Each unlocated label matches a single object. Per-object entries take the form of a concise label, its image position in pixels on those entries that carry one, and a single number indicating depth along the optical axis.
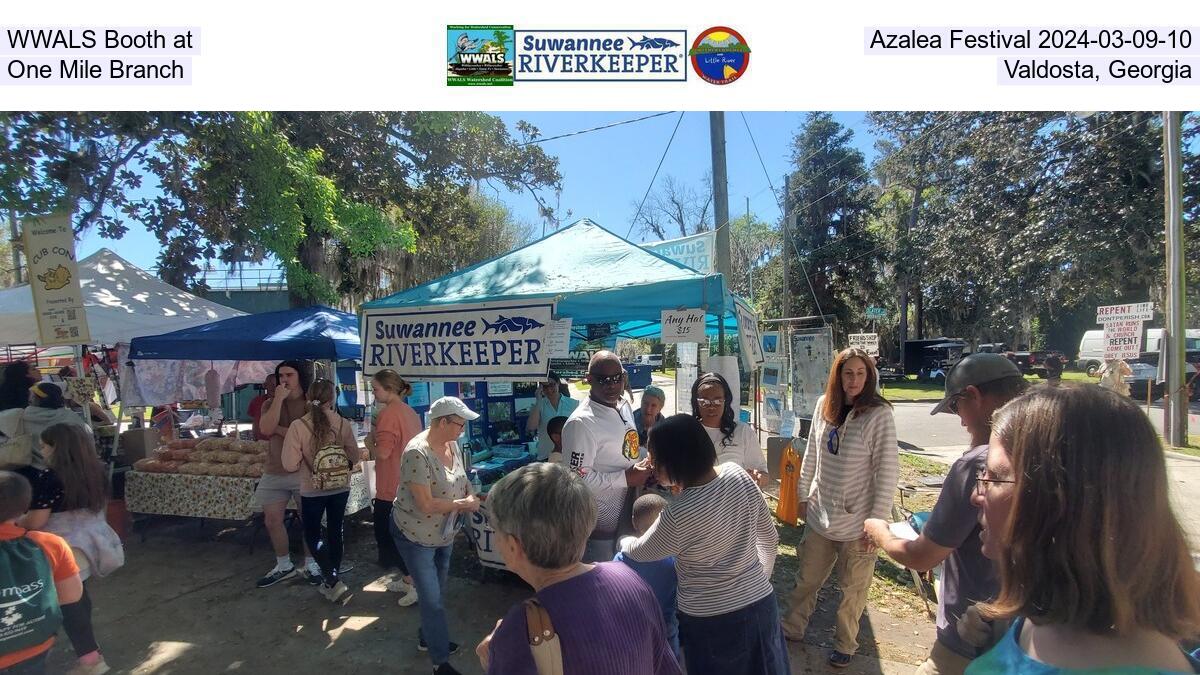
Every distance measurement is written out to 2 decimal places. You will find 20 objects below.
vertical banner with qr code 5.27
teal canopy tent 4.32
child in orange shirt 2.42
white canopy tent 7.32
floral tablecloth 5.65
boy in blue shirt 2.76
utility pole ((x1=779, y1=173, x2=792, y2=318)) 18.92
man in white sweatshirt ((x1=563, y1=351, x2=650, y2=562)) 3.10
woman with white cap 3.23
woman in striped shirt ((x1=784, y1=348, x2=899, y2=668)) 3.31
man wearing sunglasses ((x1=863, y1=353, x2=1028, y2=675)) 1.90
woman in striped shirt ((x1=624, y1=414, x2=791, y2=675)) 2.18
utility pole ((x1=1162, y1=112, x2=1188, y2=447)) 10.44
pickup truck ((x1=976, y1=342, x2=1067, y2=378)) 24.92
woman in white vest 3.50
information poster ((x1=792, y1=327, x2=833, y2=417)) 8.71
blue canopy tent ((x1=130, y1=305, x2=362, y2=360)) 5.96
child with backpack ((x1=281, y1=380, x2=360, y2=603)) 4.43
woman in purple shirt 1.47
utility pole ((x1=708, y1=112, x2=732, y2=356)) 7.24
